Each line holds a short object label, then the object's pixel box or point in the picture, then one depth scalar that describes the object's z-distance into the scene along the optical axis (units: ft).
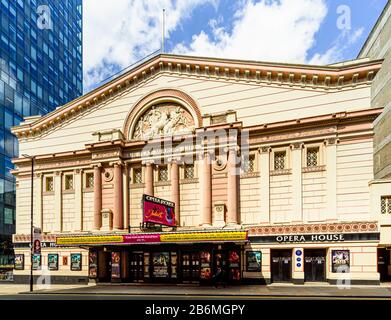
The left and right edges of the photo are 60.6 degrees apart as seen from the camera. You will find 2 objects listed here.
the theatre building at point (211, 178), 76.18
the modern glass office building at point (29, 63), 171.63
